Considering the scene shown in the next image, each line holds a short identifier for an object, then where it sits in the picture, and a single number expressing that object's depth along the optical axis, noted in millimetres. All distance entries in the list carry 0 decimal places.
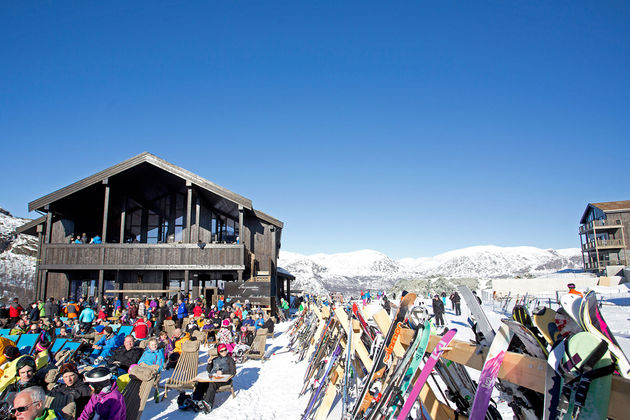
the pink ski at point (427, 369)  2645
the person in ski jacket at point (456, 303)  21172
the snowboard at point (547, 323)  2245
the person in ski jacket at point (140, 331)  10082
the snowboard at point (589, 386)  1653
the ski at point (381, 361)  3598
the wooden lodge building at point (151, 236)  20562
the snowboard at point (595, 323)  1864
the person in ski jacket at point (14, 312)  14602
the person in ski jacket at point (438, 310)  16281
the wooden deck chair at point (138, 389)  5383
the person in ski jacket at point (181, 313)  16438
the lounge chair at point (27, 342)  9766
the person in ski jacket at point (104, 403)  3912
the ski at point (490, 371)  2182
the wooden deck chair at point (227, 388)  7582
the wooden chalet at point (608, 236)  40750
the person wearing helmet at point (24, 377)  5207
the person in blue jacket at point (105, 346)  9664
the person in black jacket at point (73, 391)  4711
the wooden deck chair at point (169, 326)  13478
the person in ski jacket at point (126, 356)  7348
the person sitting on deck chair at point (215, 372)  7215
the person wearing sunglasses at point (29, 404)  3191
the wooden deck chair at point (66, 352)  8287
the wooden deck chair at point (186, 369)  7527
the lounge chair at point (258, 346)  11711
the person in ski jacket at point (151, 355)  7840
